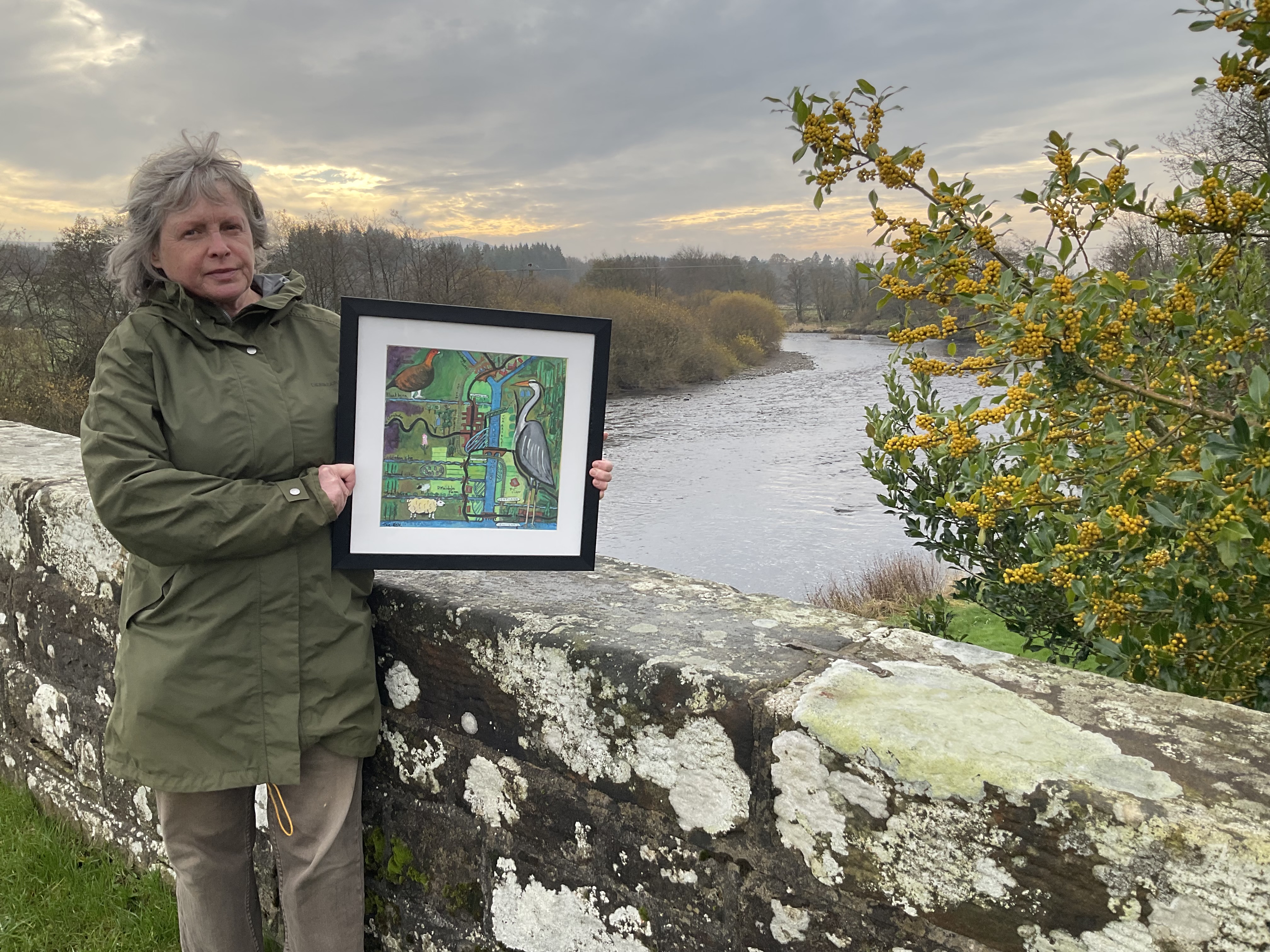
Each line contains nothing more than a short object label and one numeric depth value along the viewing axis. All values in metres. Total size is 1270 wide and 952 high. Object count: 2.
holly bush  1.64
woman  1.62
